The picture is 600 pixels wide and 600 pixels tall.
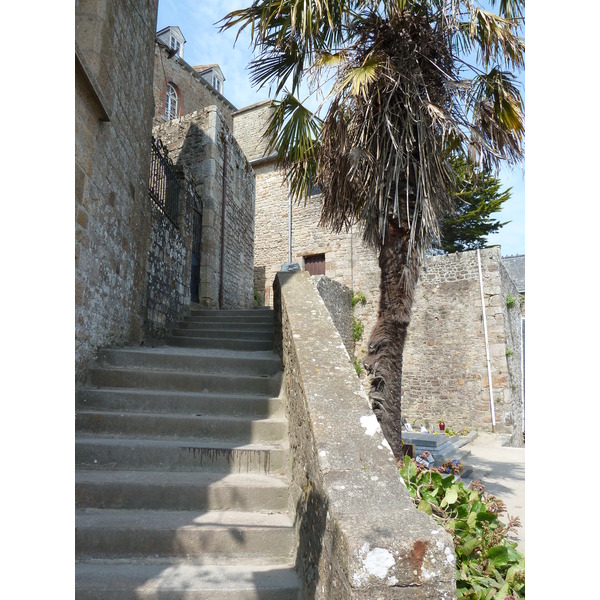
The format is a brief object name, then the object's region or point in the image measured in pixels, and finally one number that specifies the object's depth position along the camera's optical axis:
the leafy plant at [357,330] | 14.98
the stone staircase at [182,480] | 2.49
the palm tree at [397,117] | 4.35
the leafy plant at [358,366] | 14.32
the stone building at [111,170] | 3.73
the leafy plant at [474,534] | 2.91
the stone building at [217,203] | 9.80
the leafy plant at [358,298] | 15.18
